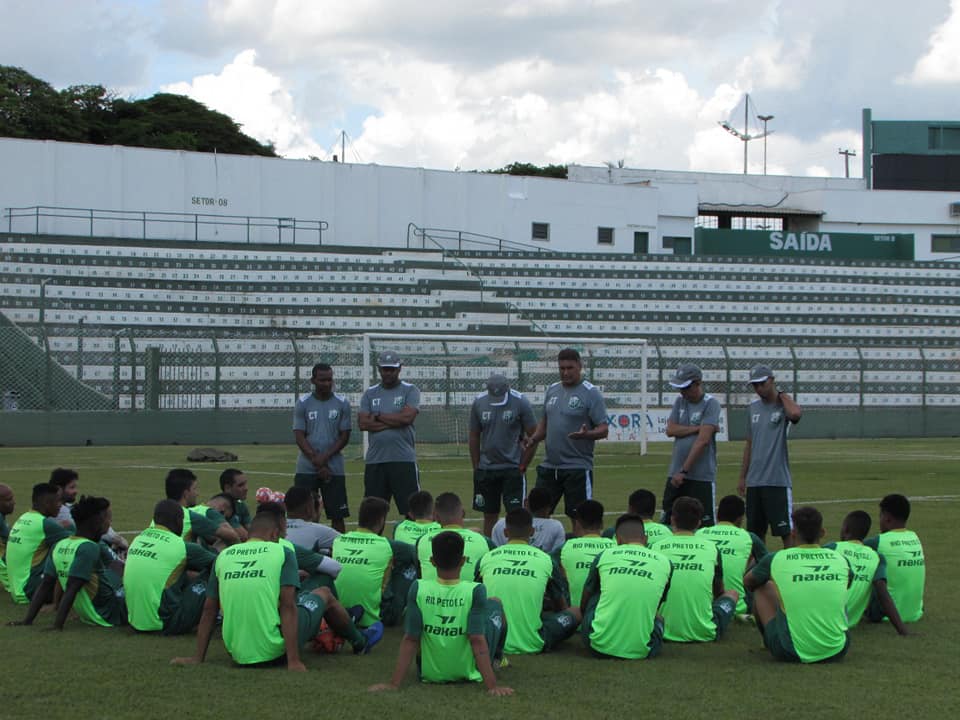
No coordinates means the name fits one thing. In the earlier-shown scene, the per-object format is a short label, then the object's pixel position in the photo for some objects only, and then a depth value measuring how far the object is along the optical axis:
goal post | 27.89
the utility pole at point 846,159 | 83.19
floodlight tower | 75.75
